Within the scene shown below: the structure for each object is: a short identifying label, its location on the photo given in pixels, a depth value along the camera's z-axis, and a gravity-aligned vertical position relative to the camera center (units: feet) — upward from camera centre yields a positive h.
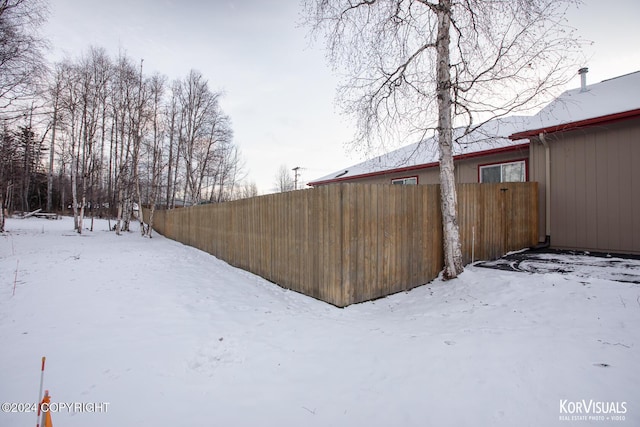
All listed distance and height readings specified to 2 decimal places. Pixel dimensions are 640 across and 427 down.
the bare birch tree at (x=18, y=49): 25.88 +16.11
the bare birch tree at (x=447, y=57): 16.93 +10.38
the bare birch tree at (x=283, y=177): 173.03 +25.53
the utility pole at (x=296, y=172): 128.39 +22.19
